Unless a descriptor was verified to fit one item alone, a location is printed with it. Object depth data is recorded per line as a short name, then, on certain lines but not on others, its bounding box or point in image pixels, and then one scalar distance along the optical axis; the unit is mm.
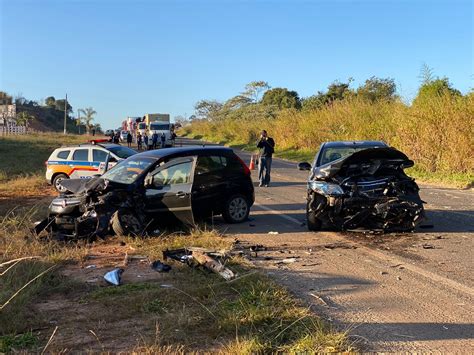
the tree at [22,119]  85794
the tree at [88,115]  107812
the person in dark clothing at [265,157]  16047
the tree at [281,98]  75412
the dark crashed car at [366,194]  8117
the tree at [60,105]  142300
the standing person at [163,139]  43912
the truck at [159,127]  44250
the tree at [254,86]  80875
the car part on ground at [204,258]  5895
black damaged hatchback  8125
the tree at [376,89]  32350
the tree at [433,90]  19981
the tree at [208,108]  103000
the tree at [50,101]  145750
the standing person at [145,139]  43928
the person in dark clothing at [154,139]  42316
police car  16516
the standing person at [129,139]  53625
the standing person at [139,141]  46106
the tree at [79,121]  111438
